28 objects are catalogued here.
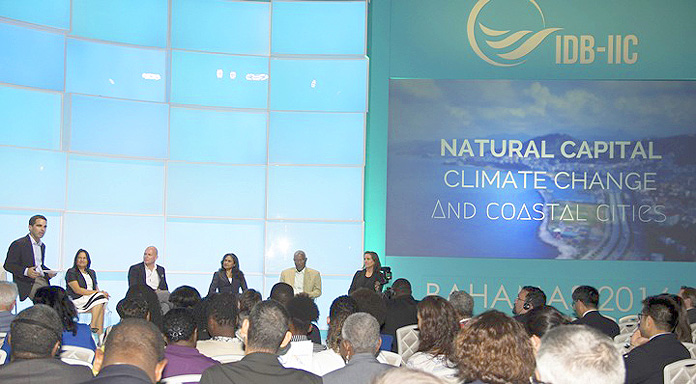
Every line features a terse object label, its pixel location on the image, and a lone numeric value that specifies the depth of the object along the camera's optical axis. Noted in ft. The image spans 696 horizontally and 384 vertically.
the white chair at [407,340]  19.82
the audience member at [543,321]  14.35
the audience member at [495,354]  9.94
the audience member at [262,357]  10.67
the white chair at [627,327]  22.83
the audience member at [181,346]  12.97
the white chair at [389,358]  15.23
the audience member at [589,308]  20.74
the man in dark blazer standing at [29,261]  27.53
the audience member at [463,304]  20.96
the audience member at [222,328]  15.80
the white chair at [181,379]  11.97
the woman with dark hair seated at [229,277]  31.63
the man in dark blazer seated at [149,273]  30.83
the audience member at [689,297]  25.86
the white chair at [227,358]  14.32
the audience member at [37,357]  10.18
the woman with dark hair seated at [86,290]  28.09
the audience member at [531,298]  23.07
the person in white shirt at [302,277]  34.22
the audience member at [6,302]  16.85
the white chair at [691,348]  16.65
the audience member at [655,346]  14.96
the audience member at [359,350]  12.39
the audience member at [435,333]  14.49
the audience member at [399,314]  22.35
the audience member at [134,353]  8.86
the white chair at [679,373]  14.06
